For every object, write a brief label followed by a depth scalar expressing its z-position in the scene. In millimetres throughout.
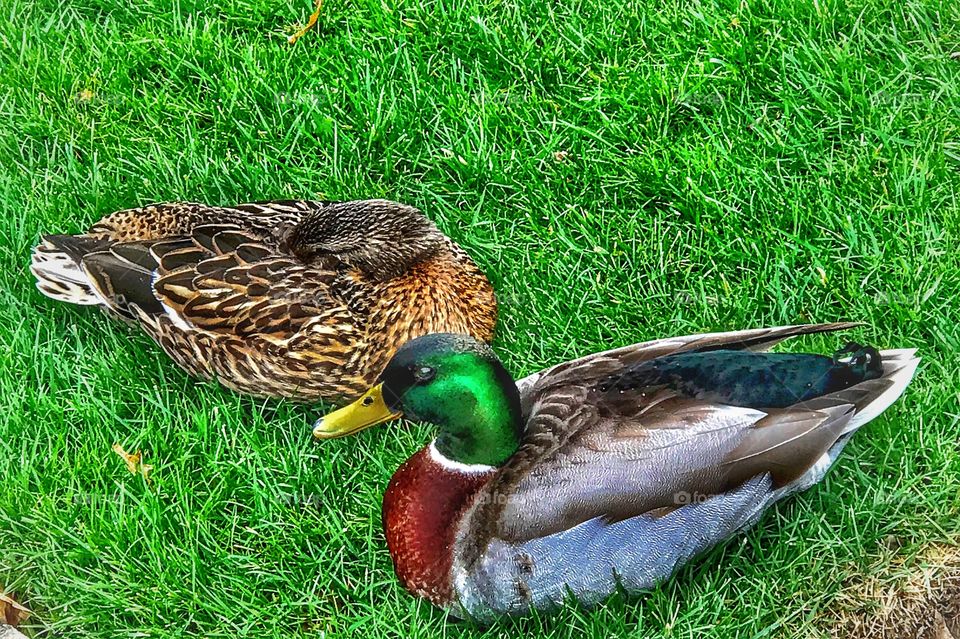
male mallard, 2758
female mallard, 3367
